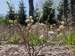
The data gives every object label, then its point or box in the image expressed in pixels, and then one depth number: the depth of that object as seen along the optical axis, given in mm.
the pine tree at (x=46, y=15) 14858
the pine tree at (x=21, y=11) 15877
